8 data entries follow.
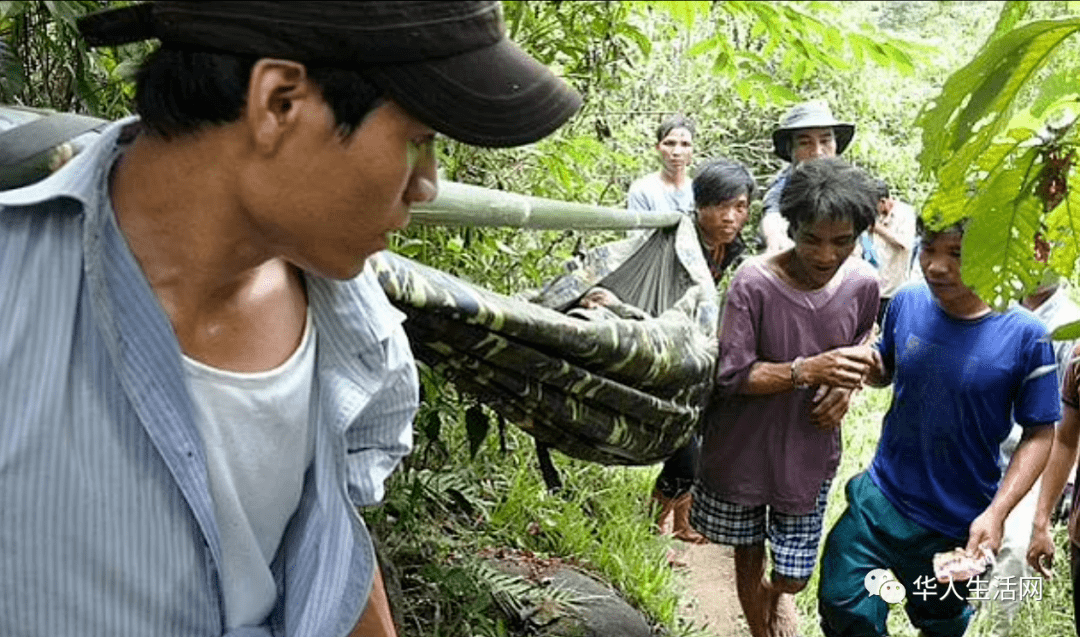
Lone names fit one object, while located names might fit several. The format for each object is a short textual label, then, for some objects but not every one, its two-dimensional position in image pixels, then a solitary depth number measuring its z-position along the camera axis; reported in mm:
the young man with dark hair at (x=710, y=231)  4285
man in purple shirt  3203
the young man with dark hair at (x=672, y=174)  5086
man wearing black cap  1024
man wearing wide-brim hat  4777
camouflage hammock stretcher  1834
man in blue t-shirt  3051
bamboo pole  1826
